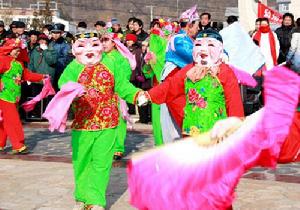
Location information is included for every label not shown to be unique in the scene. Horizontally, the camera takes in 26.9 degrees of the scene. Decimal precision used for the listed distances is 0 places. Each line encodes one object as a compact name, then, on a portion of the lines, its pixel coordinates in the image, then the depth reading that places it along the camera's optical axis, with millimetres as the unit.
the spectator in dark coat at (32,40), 14130
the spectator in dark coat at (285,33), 12077
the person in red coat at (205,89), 5348
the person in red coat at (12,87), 9391
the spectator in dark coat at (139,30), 13578
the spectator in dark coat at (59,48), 13469
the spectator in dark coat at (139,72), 12812
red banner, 15972
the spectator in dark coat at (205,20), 11655
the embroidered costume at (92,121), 5871
